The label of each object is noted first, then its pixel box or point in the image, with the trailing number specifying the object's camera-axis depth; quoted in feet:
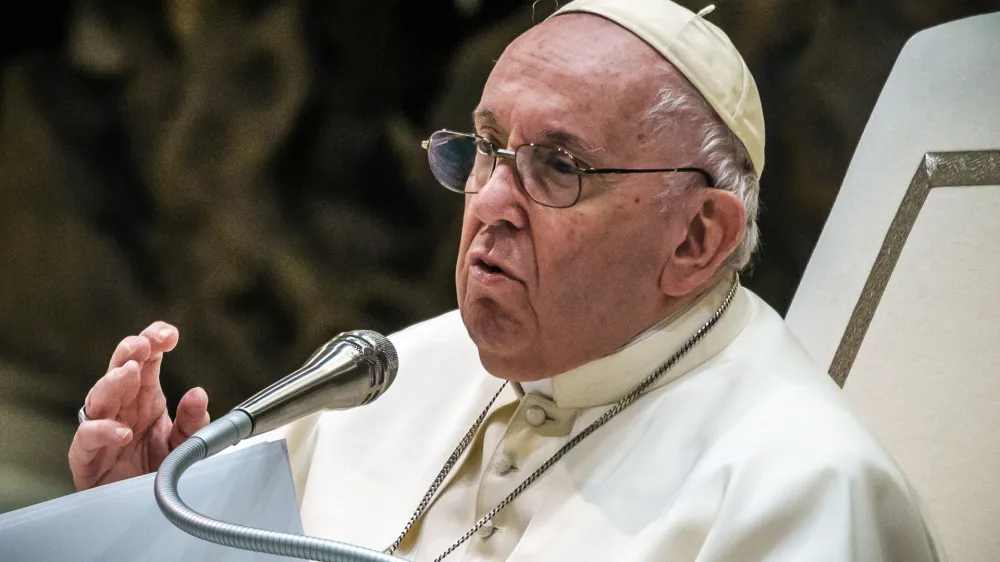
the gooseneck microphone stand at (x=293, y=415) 23.57
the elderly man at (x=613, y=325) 24.09
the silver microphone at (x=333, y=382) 23.89
